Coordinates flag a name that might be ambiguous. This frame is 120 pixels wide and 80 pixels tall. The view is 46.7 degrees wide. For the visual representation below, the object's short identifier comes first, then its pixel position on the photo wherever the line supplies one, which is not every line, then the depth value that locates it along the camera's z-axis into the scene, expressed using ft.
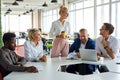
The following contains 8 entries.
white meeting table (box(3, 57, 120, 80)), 4.99
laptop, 7.12
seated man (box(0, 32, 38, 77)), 5.68
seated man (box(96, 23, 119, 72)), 7.88
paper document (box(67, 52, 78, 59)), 7.95
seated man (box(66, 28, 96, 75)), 7.83
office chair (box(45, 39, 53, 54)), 18.36
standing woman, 8.87
